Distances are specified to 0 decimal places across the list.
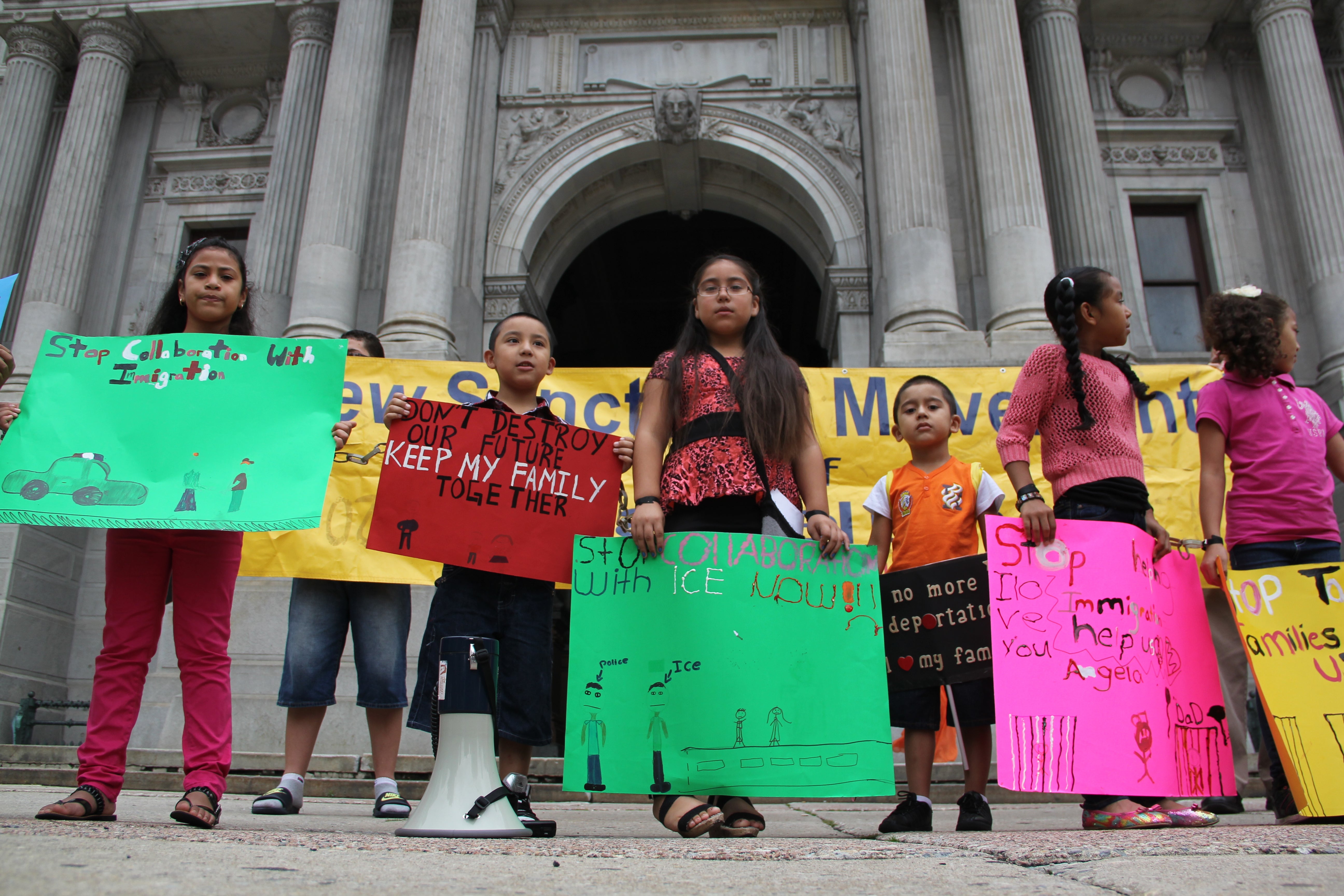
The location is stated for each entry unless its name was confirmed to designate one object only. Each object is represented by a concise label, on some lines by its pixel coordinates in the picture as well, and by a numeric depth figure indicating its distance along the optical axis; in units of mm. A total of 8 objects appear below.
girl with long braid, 3334
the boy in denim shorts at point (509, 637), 2945
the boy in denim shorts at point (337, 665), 3857
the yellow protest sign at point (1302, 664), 2936
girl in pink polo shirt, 3490
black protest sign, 3277
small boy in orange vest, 3252
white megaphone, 2566
